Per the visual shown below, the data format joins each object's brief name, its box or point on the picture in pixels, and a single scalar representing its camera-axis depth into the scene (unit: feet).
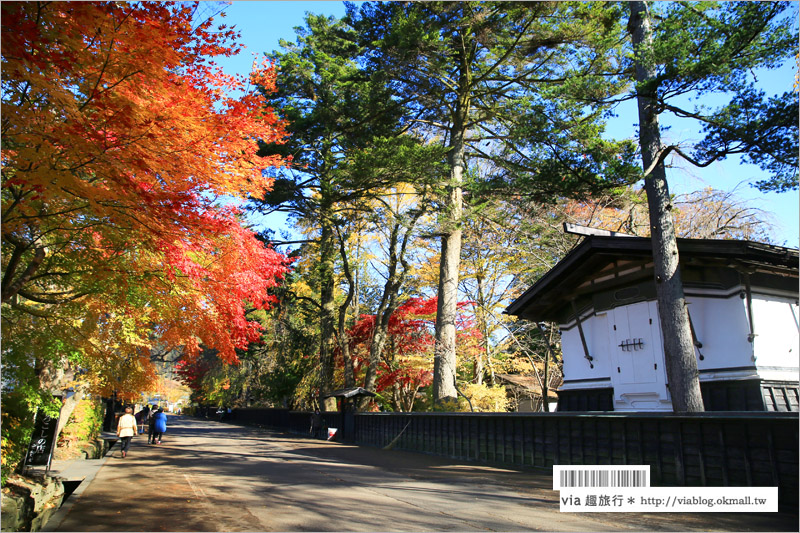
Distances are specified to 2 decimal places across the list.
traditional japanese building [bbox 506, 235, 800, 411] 33.99
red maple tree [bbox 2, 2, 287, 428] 19.43
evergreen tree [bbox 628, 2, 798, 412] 28.04
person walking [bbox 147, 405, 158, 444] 71.26
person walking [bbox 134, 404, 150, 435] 105.81
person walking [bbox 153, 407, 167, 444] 69.00
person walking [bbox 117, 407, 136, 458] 52.80
